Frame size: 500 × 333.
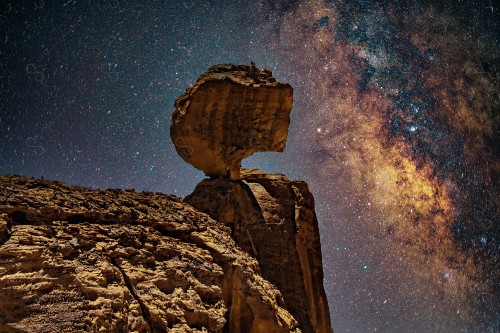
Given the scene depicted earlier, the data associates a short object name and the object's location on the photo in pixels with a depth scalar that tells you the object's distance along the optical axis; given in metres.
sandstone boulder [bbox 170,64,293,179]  20.45
